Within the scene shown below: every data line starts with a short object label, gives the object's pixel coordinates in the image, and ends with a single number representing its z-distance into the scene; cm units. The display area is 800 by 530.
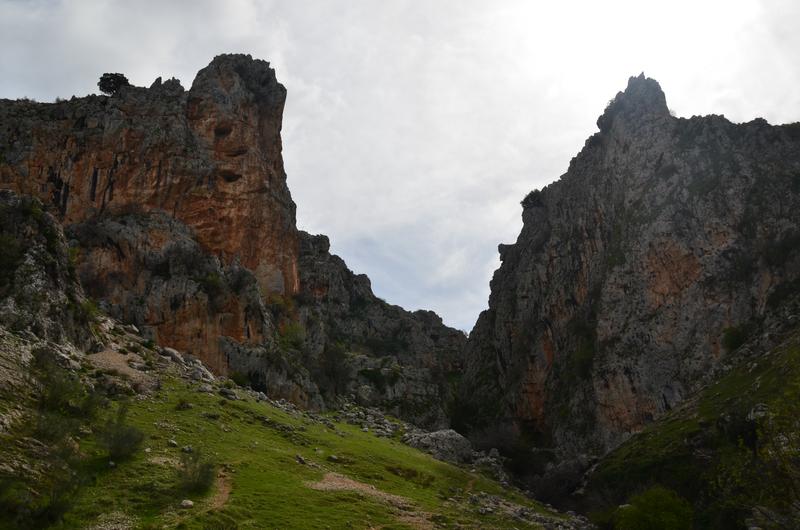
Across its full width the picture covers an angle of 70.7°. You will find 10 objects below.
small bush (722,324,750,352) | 5988
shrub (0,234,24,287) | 3691
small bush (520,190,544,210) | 12081
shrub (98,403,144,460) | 2444
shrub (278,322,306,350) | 8150
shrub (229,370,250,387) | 6174
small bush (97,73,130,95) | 8600
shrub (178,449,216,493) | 2334
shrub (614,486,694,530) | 2994
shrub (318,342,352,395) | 8042
